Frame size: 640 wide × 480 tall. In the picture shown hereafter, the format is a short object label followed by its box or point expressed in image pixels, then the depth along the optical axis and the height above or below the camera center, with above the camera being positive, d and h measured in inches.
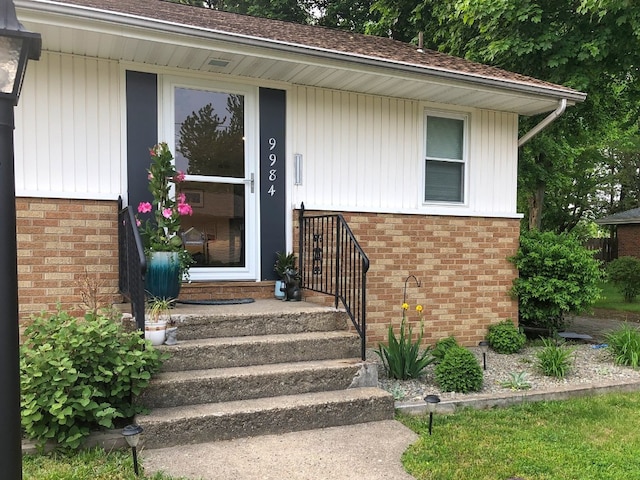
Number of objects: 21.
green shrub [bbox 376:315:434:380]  182.4 -51.4
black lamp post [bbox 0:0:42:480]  69.1 -2.9
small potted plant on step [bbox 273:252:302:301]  201.3 -22.5
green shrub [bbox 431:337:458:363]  195.3 -51.0
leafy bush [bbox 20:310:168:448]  118.0 -38.9
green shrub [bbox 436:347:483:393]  172.1 -53.4
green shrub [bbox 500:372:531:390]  177.8 -58.7
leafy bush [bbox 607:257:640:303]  433.8 -43.6
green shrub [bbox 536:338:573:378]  193.2 -54.9
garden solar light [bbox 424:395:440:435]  134.6 -49.4
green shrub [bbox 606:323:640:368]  212.8 -55.0
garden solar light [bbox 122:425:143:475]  107.9 -47.6
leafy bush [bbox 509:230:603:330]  245.4 -27.2
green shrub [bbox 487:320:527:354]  236.5 -56.1
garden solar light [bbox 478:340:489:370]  240.6 -61.4
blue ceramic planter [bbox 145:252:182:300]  166.1 -17.5
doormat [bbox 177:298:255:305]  189.0 -31.1
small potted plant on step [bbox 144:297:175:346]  148.6 -30.8
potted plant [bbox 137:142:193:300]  166.9 -3.5
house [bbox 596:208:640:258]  669.9 -5.4
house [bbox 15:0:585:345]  174.4 +32.6
